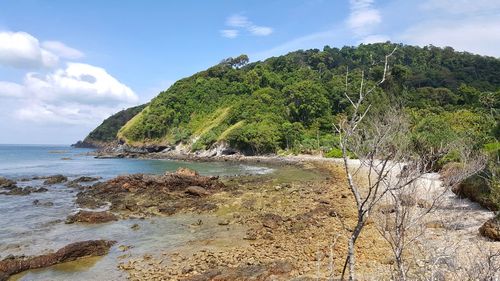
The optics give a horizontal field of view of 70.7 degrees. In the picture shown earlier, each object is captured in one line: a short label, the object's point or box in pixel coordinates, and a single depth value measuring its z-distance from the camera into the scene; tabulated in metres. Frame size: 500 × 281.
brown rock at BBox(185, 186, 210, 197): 27.22
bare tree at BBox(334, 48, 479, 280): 5.05
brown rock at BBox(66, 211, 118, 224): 19.72
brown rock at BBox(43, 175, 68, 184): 37.94
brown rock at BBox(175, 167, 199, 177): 32.85
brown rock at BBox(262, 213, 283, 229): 17.28
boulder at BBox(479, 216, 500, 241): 12.48
